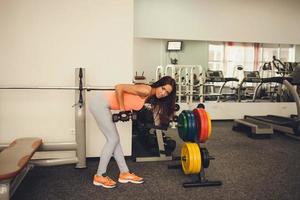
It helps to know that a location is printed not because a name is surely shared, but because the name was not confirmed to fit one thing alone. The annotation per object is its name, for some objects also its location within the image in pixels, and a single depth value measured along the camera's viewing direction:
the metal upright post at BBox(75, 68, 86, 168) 3.09
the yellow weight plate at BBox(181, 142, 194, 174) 2.68
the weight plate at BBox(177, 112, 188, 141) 2.91
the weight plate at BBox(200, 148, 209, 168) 2.75
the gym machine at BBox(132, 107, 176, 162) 3.55
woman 2.50
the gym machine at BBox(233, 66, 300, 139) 4.79
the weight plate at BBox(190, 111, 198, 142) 2.88
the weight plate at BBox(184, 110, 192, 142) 2.87
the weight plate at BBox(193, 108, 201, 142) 2.83
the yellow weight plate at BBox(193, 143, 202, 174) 2.66
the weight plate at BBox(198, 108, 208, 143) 2.78
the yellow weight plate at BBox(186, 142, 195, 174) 2.66
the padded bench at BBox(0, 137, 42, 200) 1.89
